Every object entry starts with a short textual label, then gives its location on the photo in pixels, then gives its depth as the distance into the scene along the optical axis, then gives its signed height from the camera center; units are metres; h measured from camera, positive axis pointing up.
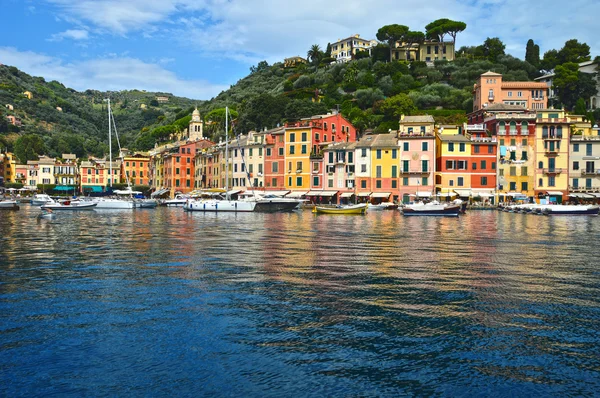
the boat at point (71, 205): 64.88 -1.99
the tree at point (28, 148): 137.75 +11.07
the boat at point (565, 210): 59.69 -2.72
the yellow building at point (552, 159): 74.19 +3.86
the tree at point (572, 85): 100.06 +19.28
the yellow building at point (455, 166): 73.50 +2.91
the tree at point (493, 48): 124.08 +33.32
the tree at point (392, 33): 135.50 +39.79
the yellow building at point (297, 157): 80.75 +4.74
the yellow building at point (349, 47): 152.44 +41.11
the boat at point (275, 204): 64.62 -1.99
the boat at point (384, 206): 70.44 -2.51
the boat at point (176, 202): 83.32 -2.12
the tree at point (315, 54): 159.25 +40.60
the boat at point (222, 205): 63.66 -2.06
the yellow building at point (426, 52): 132.62 +34.43
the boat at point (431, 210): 57.19 -2.49
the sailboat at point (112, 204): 70.89 -1.98
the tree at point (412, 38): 133.50 +37.95
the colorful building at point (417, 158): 74.31 +4.15
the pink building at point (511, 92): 94.69 +17.41
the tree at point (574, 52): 115.38 +29.68
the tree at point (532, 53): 121.38 +31.02
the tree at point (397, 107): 95.31 +14.70
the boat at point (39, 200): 80.21 -1.57
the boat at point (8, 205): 68.19 -1.97
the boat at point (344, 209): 59.28 -2.43
